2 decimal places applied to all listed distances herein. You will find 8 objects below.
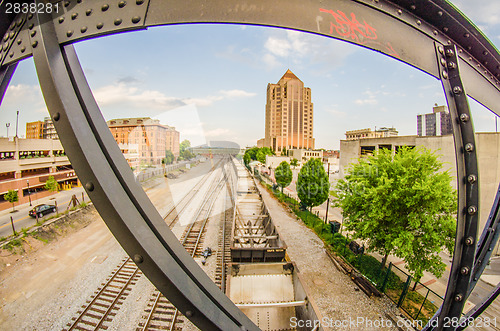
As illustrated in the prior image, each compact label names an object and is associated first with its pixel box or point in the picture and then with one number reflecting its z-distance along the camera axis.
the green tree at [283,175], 25.56
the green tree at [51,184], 21.79
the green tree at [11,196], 17.19
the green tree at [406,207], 7.88
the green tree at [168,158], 27.45
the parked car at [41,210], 15.94
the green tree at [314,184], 17.66
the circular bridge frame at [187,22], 0.99
